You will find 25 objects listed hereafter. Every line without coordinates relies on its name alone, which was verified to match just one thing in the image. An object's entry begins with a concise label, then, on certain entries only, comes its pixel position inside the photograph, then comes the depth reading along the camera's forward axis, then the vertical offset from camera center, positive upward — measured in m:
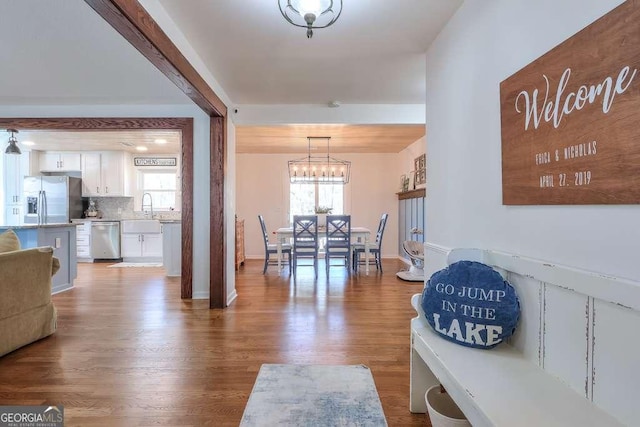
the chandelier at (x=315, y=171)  5.52 +0.68
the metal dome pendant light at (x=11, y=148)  4.20 +0.83
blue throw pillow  1.31 -0.41
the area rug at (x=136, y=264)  5.83 -1.02
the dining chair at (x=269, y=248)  5.16 -0.62
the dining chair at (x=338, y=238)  5.03 -0.46
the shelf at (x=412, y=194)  5.13 +0.28
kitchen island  3.79 -0.39
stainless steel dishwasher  6.21 -0.57
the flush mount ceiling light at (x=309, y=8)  1.63 +1.07
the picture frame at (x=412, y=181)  5.69 +0.53
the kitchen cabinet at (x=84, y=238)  6.20 -0.55
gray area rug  1.55 -1.03
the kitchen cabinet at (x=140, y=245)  6.25 -0.69
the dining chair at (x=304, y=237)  4.92 -0.43
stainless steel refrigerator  5.93 +0.22
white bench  0.92 -0.60
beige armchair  2.29 -0.67
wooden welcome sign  0.87 +0.30
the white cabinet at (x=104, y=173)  6.33 +0.75
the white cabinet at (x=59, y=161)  6.30 +0.98
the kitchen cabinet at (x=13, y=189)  6.03 +0.41
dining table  5.06 -0.42
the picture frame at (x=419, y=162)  5.13 +0.80
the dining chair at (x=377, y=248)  5.30 -0.64
